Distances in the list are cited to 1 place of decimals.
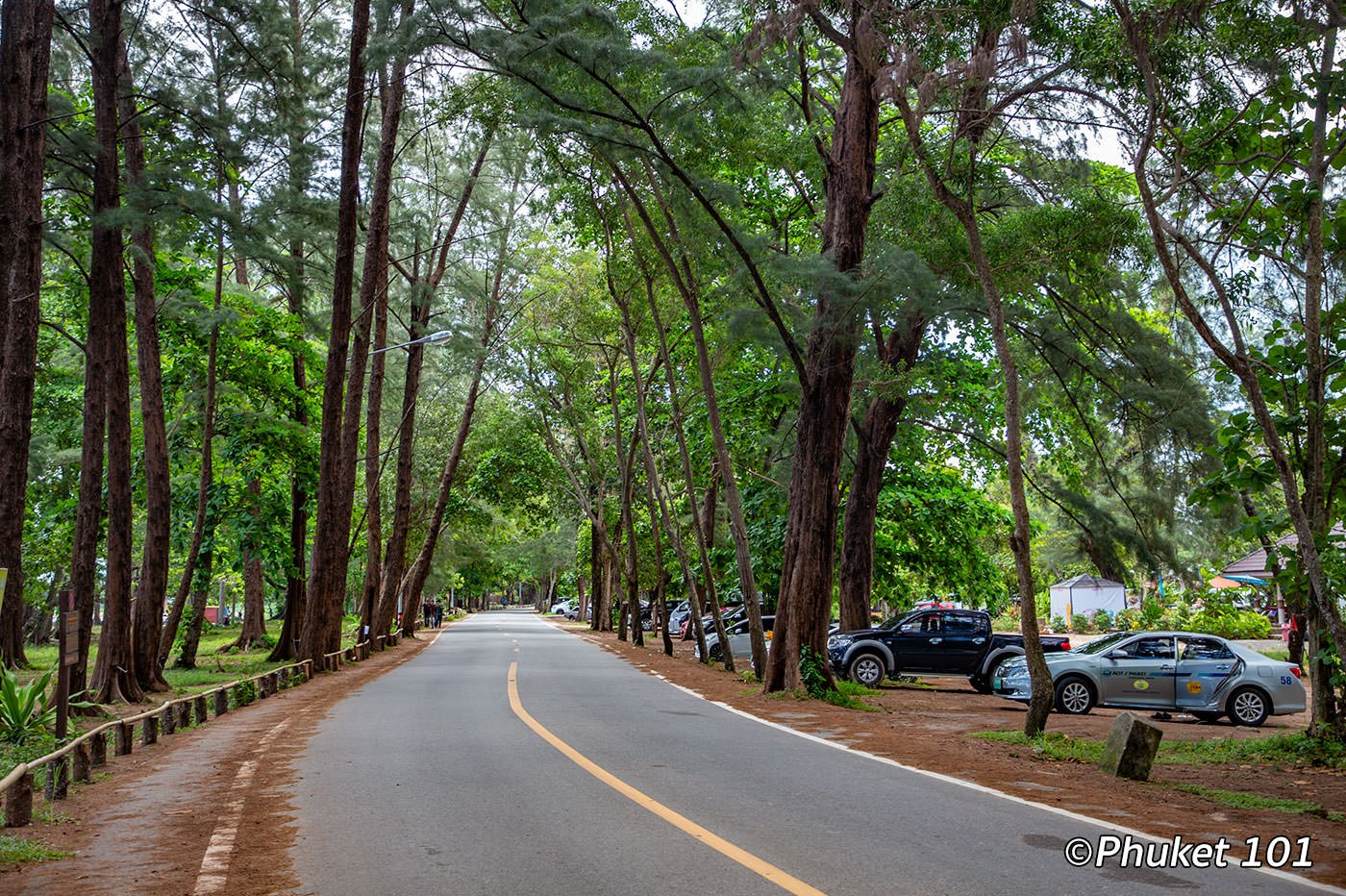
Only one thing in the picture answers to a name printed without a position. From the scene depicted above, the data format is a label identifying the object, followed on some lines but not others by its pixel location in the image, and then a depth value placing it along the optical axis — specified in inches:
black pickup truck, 867.4
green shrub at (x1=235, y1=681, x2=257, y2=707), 668.7
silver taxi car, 641.6
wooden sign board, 401.1
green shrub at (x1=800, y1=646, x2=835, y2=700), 674.8
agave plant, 432.8
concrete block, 378.9
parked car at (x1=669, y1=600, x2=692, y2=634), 1926.7
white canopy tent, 1685.5
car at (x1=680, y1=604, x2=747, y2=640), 1333.7
